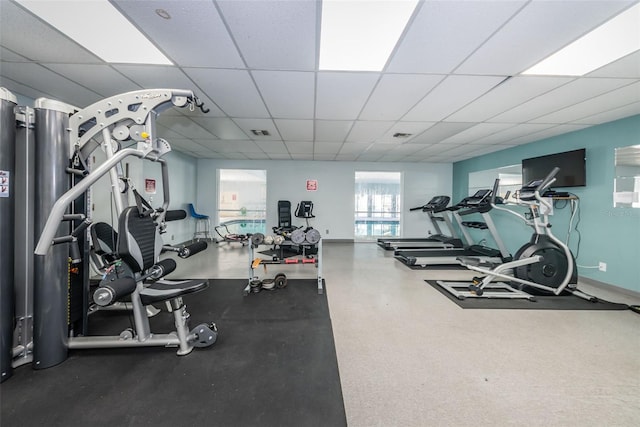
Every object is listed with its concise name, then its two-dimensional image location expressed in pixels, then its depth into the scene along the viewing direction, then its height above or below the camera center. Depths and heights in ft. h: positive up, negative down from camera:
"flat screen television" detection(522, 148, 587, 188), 11.30 +2.57
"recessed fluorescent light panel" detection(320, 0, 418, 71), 4.72 +4.29
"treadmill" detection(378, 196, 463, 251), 17.85 -2.42
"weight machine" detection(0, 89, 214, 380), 4.75 -0.17
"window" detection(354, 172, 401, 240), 23.32 +0.70
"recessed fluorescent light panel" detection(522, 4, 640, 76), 5.11 +4.34
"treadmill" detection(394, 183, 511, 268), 12.73 -2.84
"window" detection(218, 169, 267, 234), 22.25 +1.24
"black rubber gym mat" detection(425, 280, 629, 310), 8.61 -3.56
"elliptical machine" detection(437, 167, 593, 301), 9.63 -2.42
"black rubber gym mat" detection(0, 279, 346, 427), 3.84 -3.56
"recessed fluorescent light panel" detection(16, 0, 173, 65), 4.84 +4.32
